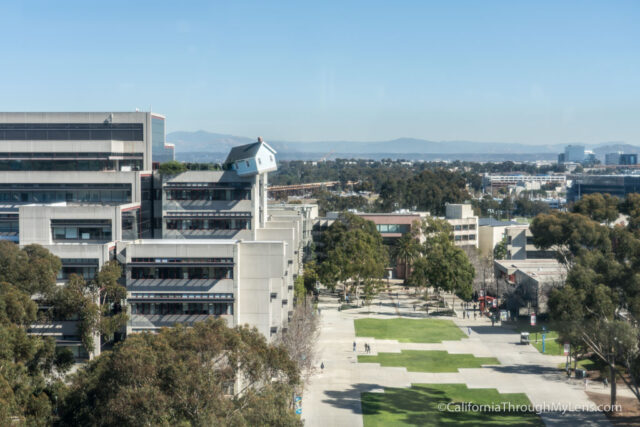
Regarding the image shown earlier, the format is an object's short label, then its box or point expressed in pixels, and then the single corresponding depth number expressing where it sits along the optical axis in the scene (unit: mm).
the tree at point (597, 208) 95812
